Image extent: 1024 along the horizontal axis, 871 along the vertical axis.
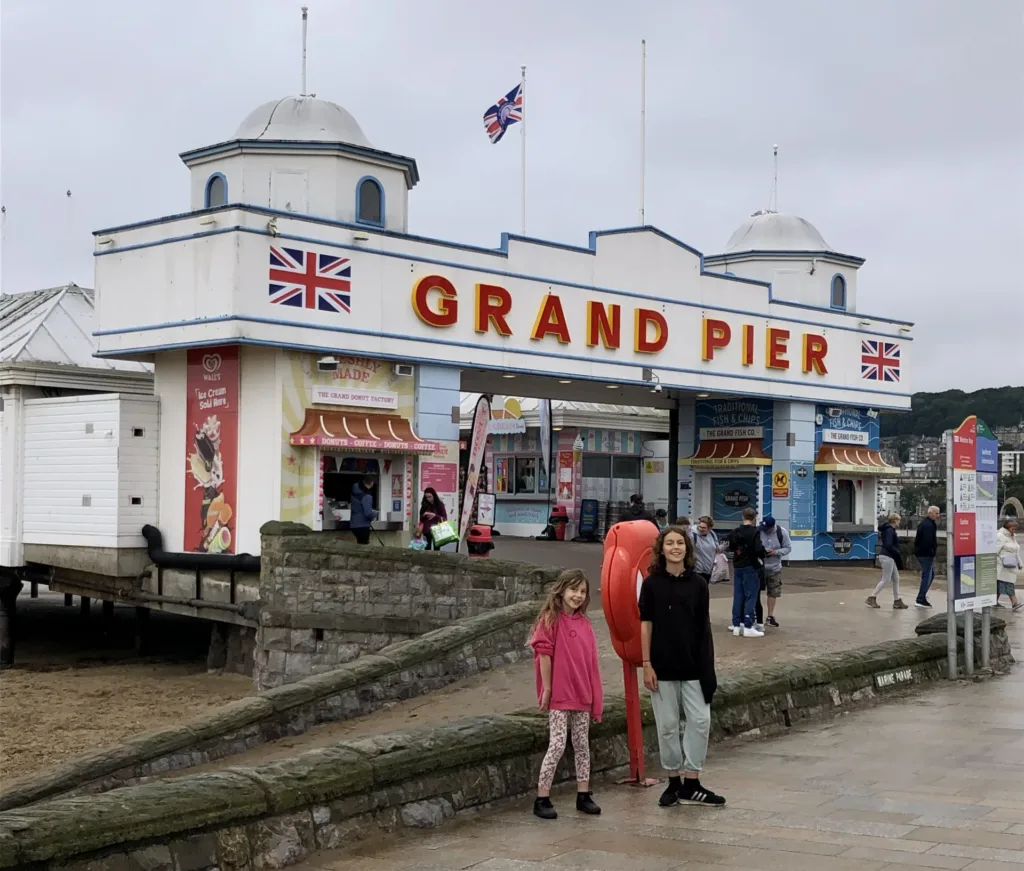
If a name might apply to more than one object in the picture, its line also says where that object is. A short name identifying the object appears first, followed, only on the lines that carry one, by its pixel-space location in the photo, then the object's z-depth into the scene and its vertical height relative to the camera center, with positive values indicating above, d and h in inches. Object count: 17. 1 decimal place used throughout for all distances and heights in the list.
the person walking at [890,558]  841.5 -32.4
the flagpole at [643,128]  1139.1 +336.6
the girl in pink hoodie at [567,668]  313.1 -38.9
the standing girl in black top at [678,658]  316.2 -37.1
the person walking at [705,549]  679.1 -21.6
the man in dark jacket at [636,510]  864.3 -1.7
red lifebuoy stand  339.3 -24.2
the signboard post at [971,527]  526.9 -7.3
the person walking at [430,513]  854.5 -4.3
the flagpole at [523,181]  1074.7 +274.1
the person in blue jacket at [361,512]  839.1 -3.8
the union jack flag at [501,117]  1053.6 +316.7
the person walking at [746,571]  666.2 -32.9
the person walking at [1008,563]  852.6 -35.2
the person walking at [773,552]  714.8 -24.1
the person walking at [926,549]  854.5 -26.4
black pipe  802.8 -34.6
